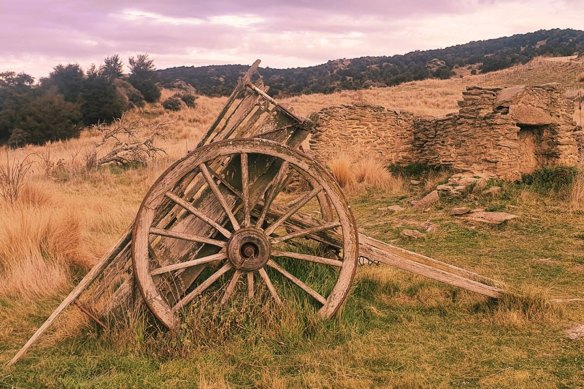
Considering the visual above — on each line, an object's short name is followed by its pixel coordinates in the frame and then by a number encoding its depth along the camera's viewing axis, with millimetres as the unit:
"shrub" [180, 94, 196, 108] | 40969
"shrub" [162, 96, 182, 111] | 39688
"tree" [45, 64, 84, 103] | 36375
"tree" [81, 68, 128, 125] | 33938
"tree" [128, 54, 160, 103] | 41594
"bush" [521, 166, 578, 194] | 9852
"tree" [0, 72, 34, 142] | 31188
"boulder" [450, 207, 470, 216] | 9102
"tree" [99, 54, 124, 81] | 43453
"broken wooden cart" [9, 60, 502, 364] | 3967
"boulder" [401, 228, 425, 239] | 8203
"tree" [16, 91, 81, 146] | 29500
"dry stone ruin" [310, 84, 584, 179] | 10883
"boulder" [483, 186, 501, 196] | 9816
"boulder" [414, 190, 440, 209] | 9898
